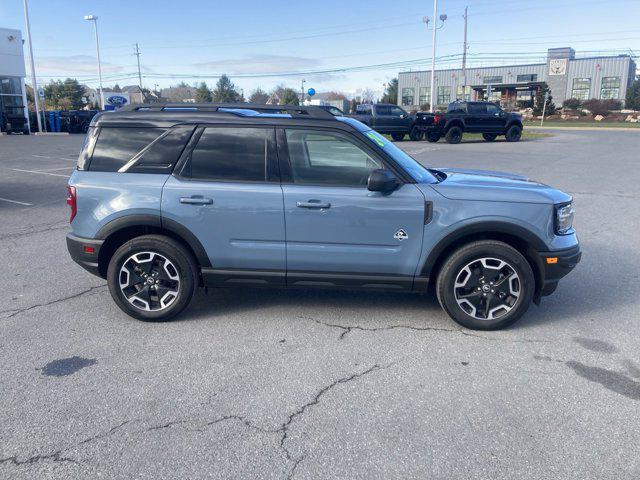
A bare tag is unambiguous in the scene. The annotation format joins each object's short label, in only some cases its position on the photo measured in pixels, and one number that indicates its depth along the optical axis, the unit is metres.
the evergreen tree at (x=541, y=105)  61.85
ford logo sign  47.94
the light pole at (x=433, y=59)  41.13
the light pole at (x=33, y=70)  37.34
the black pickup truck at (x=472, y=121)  27.28
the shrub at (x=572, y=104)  67.69
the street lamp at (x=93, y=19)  51.15
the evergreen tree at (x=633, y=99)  69.12
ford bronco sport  4.35
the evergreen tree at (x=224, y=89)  76.62
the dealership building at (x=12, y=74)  38.22
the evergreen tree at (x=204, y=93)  68.44
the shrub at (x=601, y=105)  64.76
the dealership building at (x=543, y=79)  77.00
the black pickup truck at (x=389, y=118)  27.81
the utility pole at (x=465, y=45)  57.54
